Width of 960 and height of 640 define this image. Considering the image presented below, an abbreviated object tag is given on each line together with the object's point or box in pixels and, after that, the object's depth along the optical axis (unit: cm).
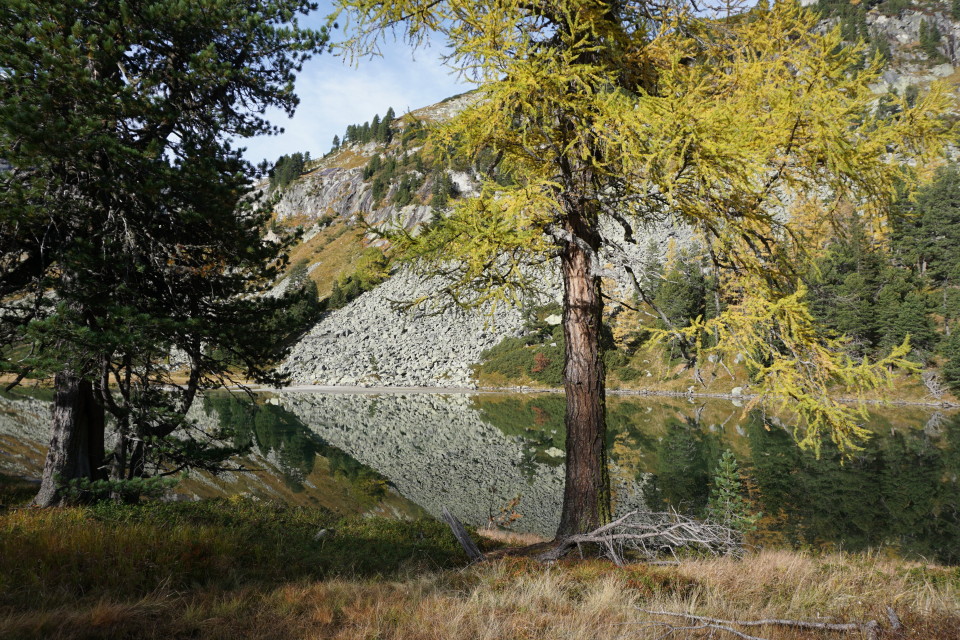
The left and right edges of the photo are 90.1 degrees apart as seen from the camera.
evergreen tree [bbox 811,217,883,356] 4481
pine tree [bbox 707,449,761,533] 959
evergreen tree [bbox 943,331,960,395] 3747
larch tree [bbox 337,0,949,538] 469
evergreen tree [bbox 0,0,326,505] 613
